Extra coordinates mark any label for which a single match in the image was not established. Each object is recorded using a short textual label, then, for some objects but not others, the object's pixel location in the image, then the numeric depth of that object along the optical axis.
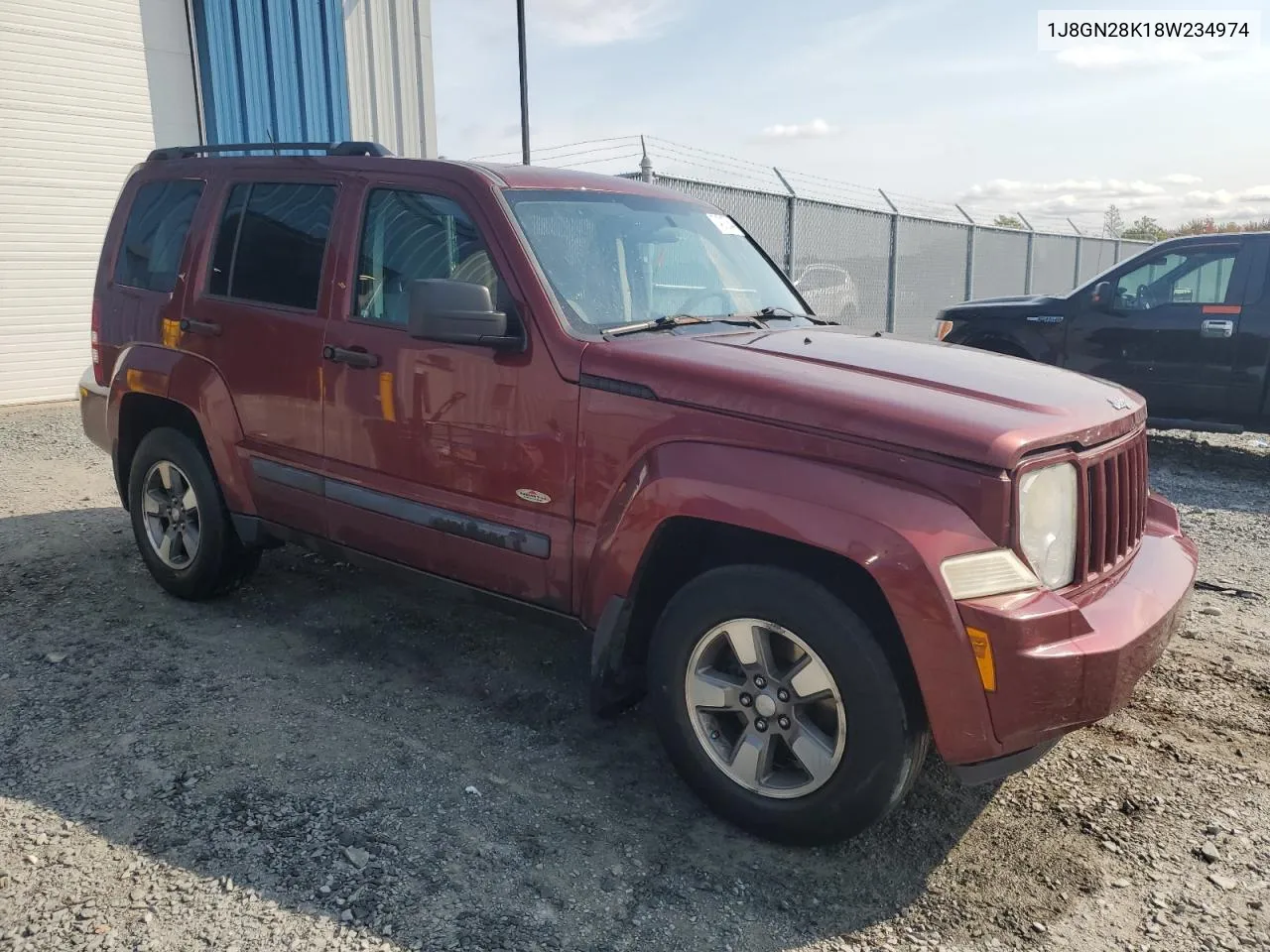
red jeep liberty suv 2.47
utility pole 14.16
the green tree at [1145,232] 26.22
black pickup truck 7.83
